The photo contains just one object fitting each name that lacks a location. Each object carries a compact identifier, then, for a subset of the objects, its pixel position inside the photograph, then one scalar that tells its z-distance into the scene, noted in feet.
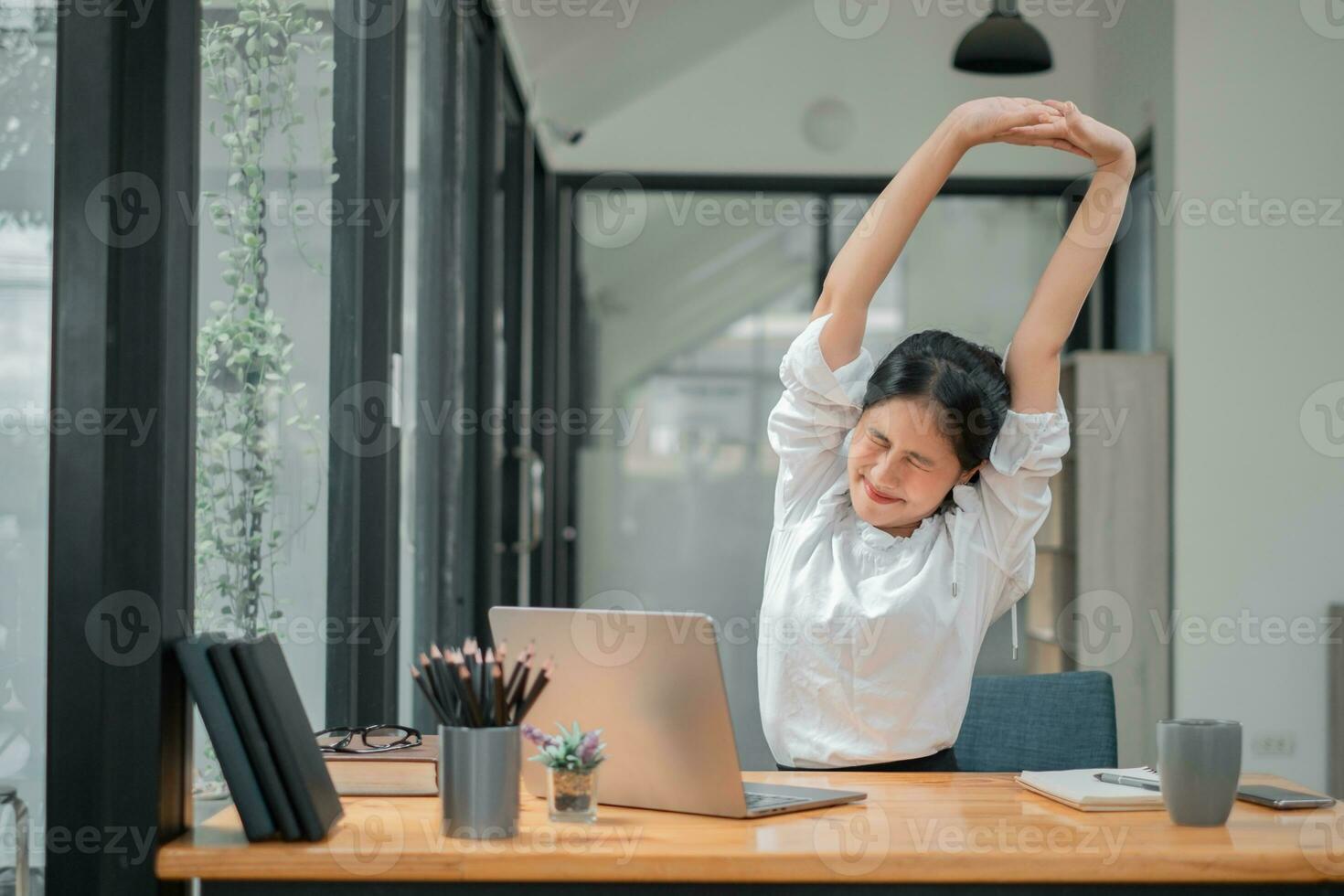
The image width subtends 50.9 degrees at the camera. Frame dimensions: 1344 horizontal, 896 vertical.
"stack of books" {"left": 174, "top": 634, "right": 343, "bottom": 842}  4.48
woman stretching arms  5.73
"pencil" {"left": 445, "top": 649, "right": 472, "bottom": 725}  4.59
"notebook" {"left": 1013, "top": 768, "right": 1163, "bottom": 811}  4.97
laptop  4.66
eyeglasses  5.77
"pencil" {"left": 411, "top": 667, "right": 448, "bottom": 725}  4.66
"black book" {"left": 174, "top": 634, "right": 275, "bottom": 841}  4.47
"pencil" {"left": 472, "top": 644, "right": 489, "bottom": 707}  4.60
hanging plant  6.26
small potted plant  4.65
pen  5.20
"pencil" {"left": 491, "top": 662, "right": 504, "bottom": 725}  4.57
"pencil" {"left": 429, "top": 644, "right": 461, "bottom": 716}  4.61
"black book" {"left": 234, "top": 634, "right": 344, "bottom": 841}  4.48
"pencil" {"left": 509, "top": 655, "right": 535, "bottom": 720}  4.63
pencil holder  4.48
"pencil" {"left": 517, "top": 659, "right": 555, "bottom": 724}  4.66
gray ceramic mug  4.73
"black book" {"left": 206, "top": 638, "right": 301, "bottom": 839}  4.48
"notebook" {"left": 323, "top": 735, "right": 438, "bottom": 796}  5.21
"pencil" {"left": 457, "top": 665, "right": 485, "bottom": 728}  4.57
